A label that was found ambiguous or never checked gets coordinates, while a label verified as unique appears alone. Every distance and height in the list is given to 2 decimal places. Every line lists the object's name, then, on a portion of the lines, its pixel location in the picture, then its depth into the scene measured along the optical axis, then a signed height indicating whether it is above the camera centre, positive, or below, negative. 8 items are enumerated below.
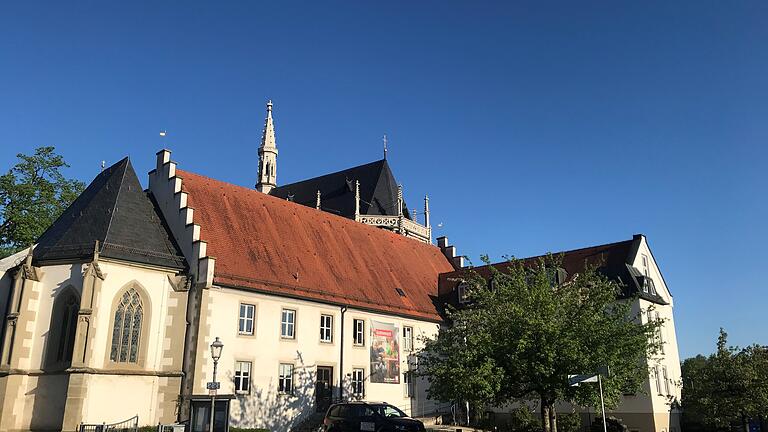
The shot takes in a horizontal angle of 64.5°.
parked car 20.44 -0.87
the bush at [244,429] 23.80 -1.43
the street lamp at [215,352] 20.16 +1.28
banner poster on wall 32.38 +2.06
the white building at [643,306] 32.25 +5.01
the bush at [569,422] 31.17 -1.40
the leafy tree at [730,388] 30.41 +0.33
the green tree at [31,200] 38.84 +12.13
